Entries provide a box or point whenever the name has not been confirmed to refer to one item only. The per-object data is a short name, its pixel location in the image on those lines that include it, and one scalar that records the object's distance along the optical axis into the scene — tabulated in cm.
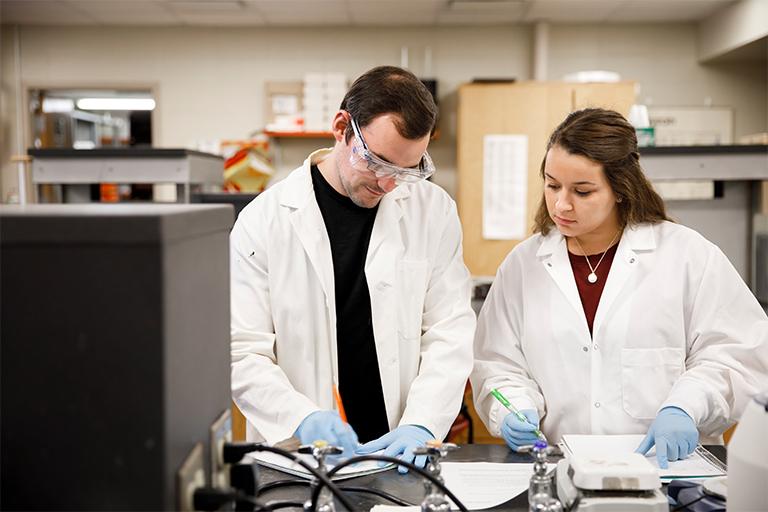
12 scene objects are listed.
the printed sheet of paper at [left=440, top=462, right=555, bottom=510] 117
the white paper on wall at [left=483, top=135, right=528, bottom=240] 572
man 149
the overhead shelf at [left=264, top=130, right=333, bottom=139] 588
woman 158
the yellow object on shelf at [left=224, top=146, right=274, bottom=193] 526
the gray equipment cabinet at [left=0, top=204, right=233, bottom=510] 67
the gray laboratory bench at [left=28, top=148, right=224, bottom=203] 350
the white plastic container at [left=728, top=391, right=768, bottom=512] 90
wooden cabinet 567
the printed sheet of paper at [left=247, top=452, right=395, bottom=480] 125
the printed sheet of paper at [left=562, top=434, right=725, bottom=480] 125
